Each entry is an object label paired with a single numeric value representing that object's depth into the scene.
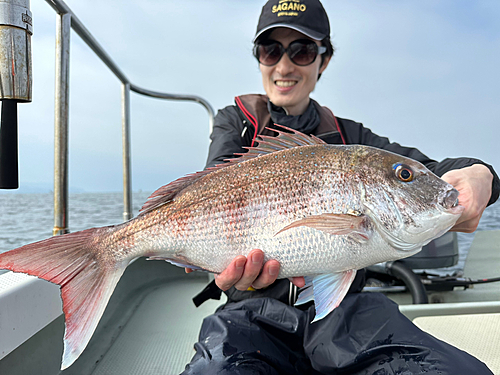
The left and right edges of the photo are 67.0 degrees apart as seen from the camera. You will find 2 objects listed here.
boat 0.52
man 0.51
